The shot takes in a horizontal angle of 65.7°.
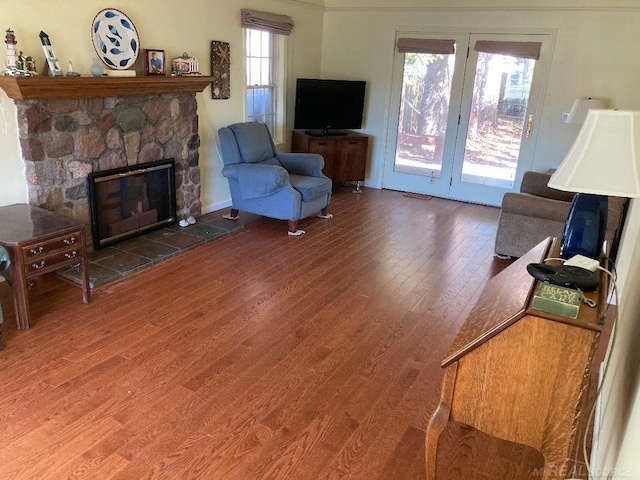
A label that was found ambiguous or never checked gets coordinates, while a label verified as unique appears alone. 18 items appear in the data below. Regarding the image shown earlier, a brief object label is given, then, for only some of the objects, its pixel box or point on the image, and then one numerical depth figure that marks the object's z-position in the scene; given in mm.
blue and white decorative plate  3778
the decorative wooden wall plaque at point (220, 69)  4926
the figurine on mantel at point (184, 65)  4406
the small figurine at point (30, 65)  3271
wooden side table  2873
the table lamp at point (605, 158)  1491
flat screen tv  6219
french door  5773
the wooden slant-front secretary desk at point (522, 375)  1499
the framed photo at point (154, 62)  4145
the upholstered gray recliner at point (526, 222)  4129
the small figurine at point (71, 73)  3527
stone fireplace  3441
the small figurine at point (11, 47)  3119
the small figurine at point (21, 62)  3211
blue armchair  4727
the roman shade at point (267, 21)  5172
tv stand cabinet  6289
